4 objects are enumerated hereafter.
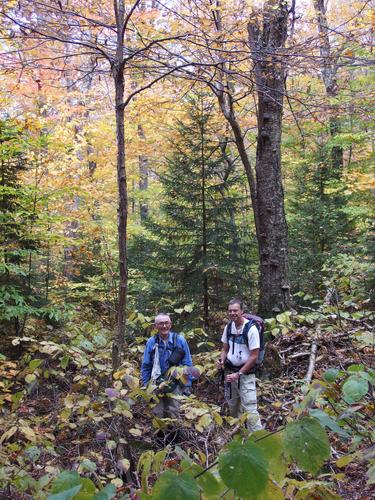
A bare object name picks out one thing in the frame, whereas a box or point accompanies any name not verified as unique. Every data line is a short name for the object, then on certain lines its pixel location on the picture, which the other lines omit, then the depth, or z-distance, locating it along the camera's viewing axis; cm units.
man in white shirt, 545
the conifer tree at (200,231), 950
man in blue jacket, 509
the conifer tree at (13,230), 738
